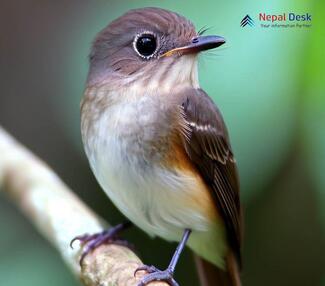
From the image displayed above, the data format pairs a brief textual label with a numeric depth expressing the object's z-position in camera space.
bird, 1.44
